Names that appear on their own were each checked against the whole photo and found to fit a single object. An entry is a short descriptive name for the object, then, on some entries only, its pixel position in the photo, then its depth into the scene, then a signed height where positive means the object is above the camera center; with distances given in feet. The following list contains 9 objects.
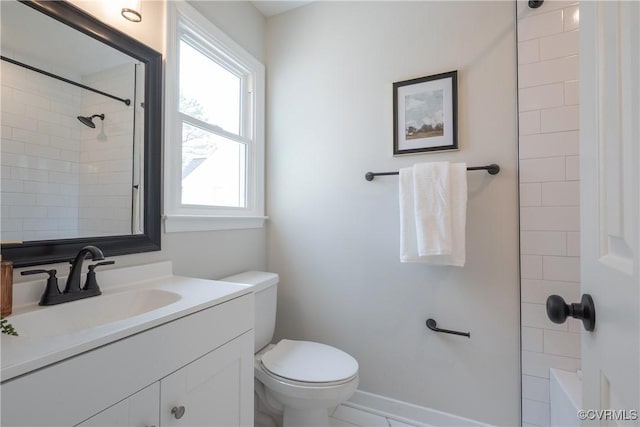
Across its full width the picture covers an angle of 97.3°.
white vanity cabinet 1.72 -1.26
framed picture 4.76 +1.80
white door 1.19 +0.07
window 4.35 +1.58
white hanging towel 4.40 +0.05
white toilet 3.85 -2.26
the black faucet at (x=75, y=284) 2.79 -0.72
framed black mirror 2.82 +0.80
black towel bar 4.42 +0.77
